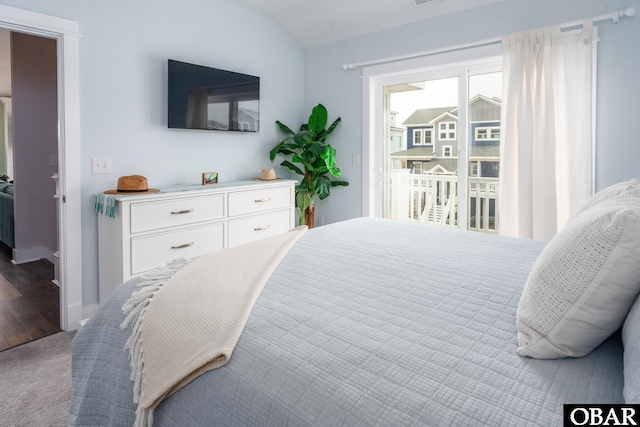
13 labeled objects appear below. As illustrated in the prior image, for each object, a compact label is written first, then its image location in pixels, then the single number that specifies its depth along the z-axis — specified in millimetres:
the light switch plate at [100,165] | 2865
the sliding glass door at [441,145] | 3439
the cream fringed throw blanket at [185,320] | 980
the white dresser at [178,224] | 2721
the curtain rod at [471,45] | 2678
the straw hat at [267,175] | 3846
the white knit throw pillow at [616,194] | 1207
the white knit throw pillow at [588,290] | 831
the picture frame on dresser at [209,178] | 3447
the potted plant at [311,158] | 4066
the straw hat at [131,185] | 2840
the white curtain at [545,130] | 2854
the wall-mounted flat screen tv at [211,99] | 3252
